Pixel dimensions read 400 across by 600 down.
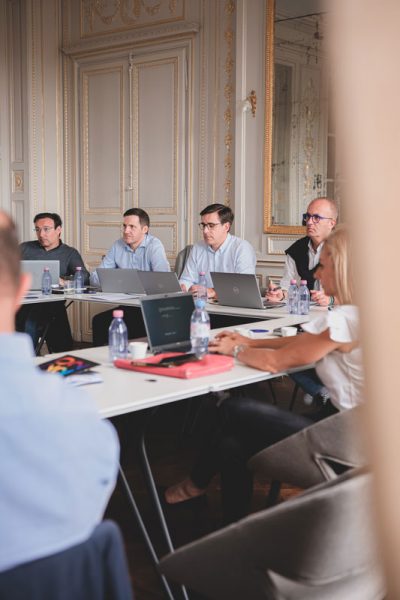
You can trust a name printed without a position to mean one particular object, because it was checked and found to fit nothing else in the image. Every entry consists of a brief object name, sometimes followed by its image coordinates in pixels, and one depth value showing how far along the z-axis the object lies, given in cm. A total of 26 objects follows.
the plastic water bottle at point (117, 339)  293
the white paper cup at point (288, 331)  329
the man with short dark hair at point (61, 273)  541
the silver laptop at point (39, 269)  529
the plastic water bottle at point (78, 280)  545
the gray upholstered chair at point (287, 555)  128
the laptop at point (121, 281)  519
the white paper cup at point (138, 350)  291
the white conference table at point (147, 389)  227
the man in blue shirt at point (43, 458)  98
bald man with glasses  462
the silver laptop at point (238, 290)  441
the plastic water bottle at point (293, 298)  426
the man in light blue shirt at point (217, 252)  532
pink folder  262
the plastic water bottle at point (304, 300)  423
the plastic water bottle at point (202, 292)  483
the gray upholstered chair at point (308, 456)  214
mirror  582
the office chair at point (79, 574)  104
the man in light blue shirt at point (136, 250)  575
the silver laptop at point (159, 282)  476
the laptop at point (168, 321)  302
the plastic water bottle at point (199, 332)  297
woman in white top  249
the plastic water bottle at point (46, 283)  524
